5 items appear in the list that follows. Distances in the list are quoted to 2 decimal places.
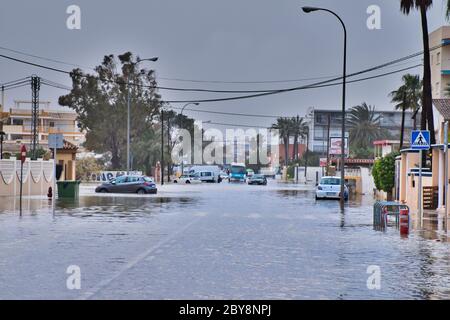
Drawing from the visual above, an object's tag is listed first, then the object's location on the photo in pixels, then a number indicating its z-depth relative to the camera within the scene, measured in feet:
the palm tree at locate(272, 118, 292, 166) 581.12
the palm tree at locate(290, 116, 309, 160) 571.28
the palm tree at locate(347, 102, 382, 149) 464.24
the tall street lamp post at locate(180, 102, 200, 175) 354.74
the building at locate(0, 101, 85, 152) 500.74
